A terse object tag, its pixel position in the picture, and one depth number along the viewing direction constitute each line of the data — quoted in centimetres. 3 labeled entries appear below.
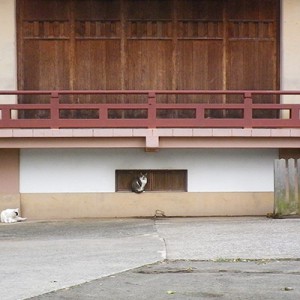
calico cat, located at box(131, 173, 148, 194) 1870
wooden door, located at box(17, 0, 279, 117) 1889
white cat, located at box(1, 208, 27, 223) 1820
